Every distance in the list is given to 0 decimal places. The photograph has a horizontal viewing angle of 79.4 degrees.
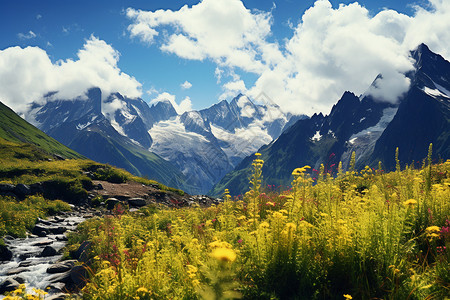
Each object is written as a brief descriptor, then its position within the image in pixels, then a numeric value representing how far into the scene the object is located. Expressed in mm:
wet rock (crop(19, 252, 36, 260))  12893
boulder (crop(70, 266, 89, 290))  9297
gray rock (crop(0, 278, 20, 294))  9547
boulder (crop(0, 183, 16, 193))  20672
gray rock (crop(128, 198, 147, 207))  23266
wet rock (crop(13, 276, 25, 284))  10368
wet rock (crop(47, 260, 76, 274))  11227
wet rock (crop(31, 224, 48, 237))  16141
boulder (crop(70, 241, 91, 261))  10770
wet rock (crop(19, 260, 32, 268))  12031
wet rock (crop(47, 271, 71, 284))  10125
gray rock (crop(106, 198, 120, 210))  23228
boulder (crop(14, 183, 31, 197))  21391
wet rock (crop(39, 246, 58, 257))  13320
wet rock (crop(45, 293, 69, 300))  8180
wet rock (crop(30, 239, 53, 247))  14476
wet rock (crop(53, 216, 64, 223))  18647
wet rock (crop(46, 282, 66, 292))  9420
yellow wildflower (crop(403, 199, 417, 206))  4965
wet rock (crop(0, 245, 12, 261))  12698
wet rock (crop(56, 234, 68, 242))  15454
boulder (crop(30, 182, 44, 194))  22386
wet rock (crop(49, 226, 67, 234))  16661
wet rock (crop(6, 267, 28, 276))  11195
